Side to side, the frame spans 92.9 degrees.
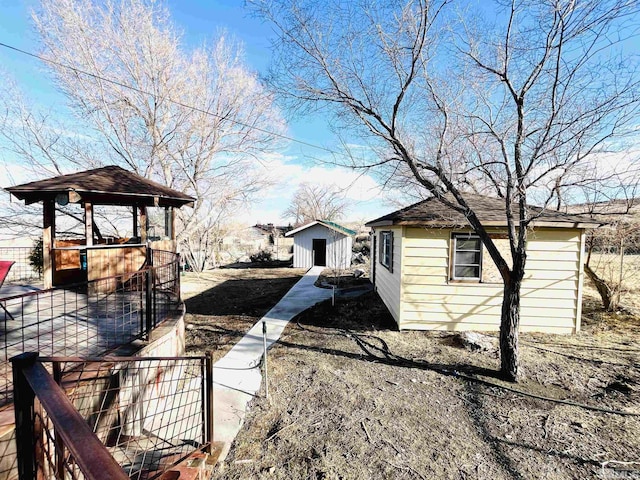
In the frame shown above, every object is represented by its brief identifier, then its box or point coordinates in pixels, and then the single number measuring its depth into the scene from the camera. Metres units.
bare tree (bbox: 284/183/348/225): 37.03
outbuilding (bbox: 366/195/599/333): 6.35
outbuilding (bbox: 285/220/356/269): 18.69
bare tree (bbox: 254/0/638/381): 3.96
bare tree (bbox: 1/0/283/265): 11.25
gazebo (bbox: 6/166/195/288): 5.34
